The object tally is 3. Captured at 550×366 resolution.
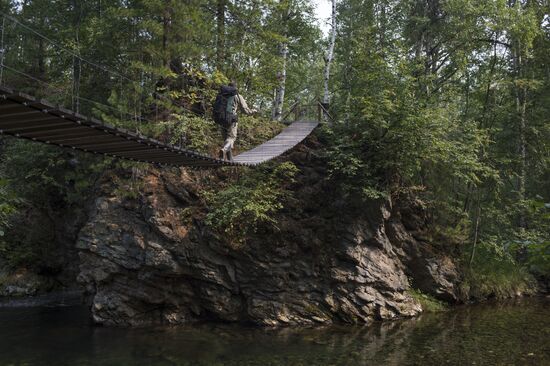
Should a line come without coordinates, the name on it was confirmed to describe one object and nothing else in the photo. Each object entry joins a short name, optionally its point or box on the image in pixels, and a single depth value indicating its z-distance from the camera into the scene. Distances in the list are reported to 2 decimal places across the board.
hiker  8.53
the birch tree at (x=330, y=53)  14.68
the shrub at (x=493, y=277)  12.38
